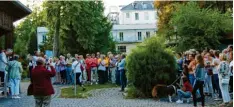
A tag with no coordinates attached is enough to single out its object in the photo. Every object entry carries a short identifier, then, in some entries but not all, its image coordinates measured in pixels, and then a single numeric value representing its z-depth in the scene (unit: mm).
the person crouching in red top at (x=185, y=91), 11558
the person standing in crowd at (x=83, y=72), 18465
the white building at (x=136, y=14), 75684
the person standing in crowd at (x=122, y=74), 15269
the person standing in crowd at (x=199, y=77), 10211
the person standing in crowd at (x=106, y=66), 19225
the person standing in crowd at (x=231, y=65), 10576
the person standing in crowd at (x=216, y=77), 12043
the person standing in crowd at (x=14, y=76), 12740
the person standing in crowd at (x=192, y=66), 11569
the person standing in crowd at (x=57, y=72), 19571
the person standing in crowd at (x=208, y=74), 12234
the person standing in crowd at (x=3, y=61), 12610
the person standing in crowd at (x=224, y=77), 10483
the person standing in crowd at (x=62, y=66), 19382
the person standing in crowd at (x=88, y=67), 19264
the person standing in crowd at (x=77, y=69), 16457
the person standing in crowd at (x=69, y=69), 19252
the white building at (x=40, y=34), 62353
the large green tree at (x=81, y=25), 33186
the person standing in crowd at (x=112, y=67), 19252
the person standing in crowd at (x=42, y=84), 8639
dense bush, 12941
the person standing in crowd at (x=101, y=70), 19036
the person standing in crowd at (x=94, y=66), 19287
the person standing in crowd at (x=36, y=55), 14811
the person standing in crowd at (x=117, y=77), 17330
